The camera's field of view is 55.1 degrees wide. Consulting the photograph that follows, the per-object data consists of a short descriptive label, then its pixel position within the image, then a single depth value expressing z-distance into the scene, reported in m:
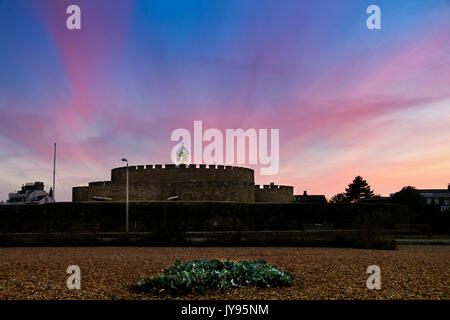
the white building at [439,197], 76.25
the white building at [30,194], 64.43
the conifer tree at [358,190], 72.56
